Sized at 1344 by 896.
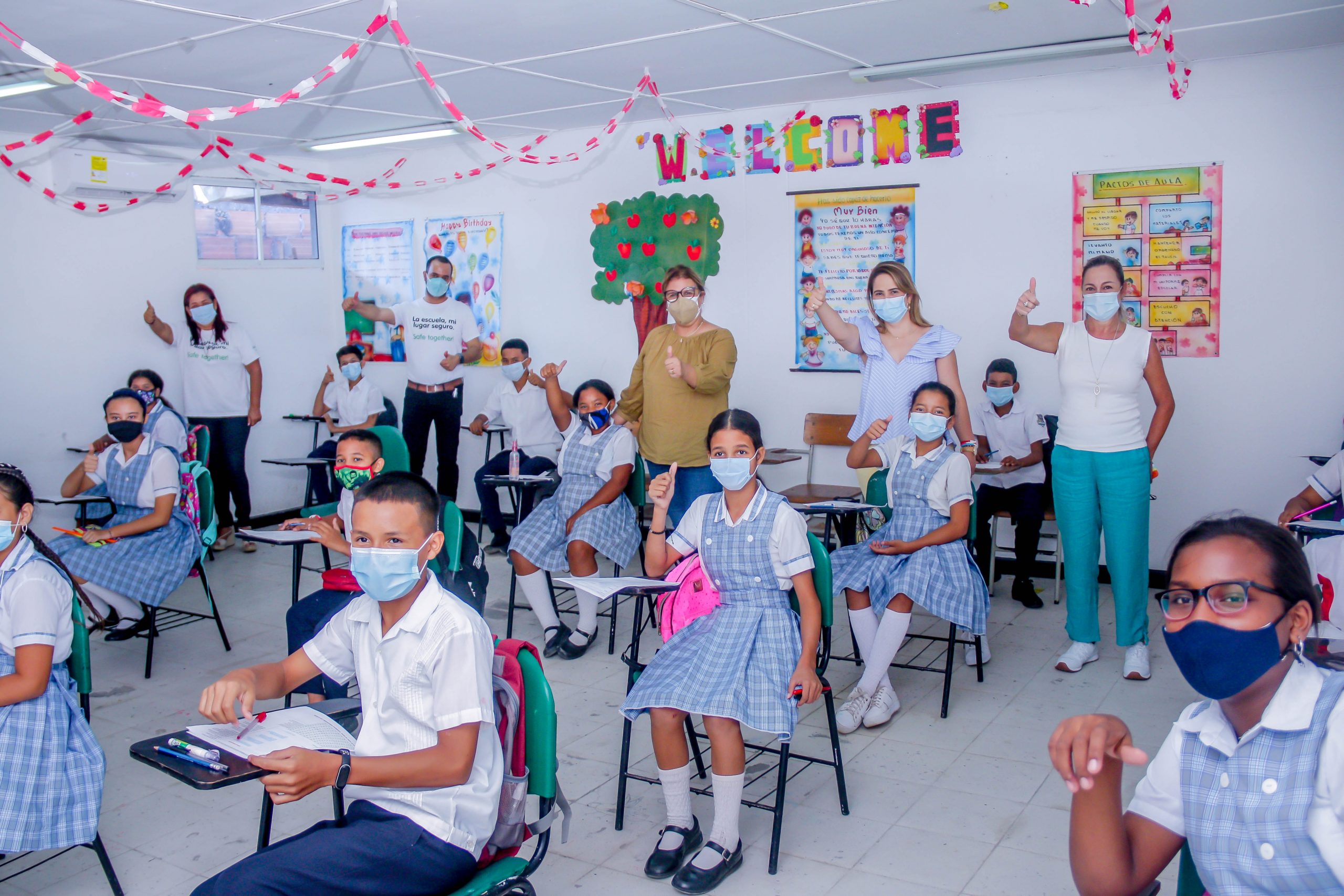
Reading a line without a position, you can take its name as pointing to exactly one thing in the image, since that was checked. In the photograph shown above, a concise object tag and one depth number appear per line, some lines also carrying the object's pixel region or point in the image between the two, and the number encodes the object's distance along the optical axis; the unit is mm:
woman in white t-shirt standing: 6531
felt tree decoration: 6219
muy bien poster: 5617
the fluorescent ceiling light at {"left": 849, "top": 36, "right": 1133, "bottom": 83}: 4418
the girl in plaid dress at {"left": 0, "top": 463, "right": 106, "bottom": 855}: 2379
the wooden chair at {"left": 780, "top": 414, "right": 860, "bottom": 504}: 5828
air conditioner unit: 6141
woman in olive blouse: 4488
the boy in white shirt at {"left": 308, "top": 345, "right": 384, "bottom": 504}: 6801
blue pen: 1703
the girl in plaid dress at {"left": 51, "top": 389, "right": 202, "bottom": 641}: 4336
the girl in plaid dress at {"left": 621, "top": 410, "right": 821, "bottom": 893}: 2686
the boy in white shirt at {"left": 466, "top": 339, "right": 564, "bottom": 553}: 6164
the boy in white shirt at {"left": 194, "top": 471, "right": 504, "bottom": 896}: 1779
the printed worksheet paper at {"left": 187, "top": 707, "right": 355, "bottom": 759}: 1823
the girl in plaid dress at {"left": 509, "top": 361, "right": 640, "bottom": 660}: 4535
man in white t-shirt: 6730
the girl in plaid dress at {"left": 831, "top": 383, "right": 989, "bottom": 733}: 3674
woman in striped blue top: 4145
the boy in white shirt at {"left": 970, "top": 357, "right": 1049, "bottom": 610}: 5129
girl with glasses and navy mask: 1319
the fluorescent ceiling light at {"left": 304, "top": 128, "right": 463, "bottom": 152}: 6293
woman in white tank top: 3896
